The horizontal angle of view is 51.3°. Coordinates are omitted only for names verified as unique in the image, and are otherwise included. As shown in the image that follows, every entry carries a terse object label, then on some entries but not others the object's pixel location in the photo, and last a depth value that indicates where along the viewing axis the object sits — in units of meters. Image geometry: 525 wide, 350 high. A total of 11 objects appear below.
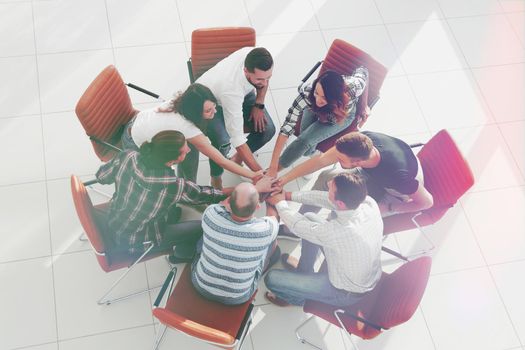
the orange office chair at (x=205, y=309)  2.79
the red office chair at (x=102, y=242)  2.62
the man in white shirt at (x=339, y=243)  2.69
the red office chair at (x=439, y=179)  3.11
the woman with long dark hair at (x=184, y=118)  3.01
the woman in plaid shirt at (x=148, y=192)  2.77
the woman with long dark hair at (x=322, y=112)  3.13
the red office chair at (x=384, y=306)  2.63
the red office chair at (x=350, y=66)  3.48
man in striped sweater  2.58
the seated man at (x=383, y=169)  2.96
